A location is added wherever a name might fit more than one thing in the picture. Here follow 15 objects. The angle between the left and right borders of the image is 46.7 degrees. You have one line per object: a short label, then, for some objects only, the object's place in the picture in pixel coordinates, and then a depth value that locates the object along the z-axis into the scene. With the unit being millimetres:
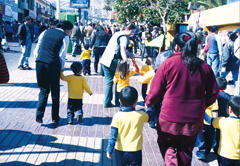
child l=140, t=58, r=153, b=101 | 6008
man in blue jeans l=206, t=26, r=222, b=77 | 8781
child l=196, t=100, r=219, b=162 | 4094
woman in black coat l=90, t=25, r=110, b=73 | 9773
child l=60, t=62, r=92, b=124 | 5090
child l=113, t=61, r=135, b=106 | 5617
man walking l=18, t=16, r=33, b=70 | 10273
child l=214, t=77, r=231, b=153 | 4105
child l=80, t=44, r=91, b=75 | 9870
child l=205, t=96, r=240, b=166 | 2922
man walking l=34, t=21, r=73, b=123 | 4562
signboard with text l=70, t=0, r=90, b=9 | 18641
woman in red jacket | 2643
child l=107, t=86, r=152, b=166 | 2877
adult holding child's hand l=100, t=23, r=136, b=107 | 5531
